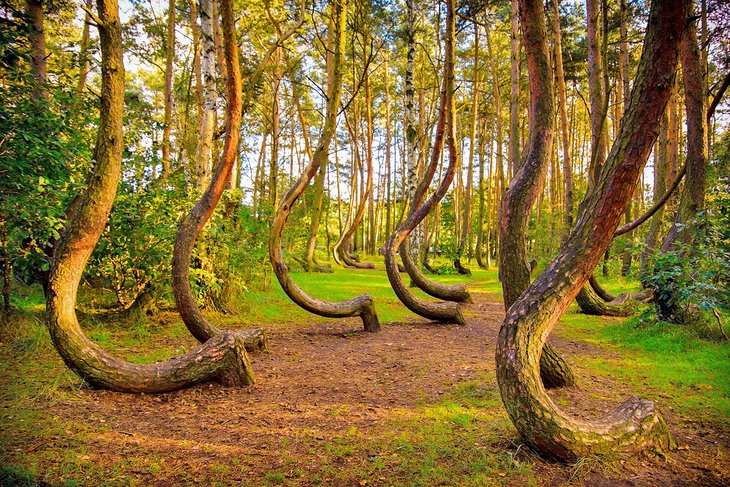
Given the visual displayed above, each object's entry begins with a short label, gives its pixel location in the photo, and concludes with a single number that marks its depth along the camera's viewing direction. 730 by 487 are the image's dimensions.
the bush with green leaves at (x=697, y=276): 5.67
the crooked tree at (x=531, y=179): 3.79
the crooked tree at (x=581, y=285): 2.67
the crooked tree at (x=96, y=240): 3.63
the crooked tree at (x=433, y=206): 7.46
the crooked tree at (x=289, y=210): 6.52
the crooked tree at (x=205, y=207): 5.00
